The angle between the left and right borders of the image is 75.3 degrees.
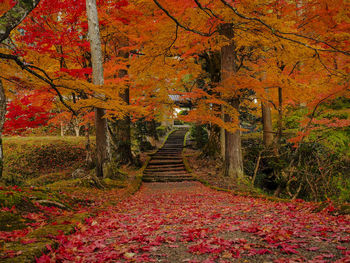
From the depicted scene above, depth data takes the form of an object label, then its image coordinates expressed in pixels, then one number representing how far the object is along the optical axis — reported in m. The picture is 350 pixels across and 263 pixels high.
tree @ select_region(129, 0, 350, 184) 6.34
